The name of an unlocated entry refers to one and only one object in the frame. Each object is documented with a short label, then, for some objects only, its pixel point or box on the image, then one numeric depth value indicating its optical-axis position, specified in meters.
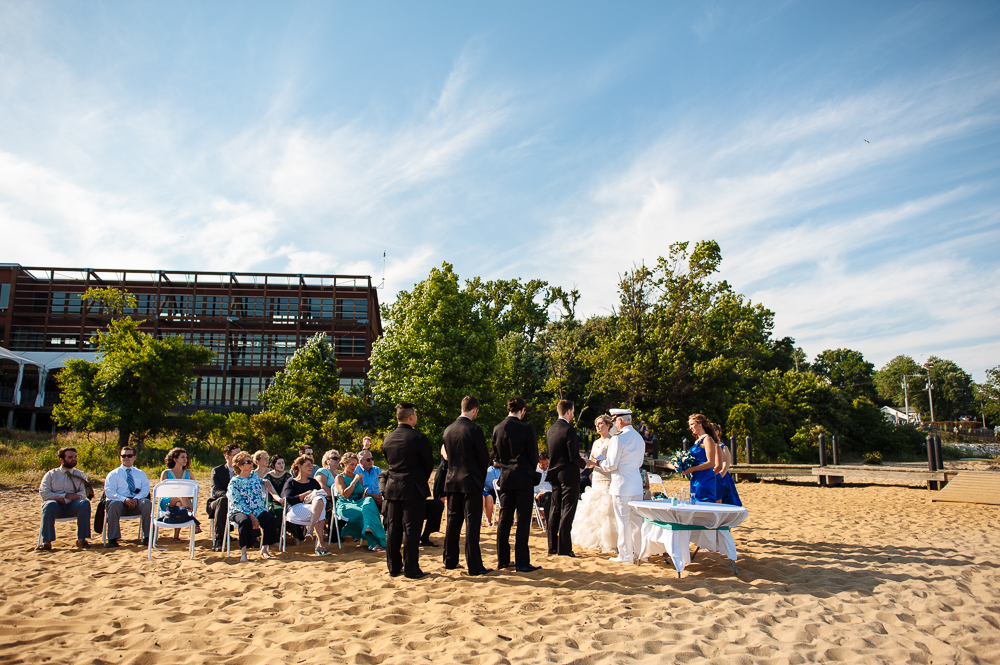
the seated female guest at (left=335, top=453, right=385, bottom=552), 7.70
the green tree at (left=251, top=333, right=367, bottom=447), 22.19
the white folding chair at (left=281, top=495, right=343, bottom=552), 7.45
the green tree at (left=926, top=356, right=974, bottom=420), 73.00
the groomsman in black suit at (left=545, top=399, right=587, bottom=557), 7.07
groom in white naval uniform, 6.75
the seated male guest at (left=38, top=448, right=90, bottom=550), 7.59
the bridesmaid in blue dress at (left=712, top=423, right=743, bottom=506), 6.90
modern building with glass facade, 42.03
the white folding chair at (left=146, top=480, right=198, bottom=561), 7.15
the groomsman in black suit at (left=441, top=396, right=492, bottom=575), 6.14
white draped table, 5.87
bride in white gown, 7.30
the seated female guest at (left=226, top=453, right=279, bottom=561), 7.26
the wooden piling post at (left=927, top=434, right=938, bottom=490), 16.52
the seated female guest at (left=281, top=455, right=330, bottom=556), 7.53
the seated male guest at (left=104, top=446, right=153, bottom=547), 7.79
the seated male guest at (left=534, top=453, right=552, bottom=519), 9.09
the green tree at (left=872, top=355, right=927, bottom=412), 78.75
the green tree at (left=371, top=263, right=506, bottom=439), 23.12
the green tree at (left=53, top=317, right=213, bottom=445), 20.34
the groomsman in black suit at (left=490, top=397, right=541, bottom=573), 6.35
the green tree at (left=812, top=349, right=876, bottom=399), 66.88
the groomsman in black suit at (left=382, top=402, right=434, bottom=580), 6.01
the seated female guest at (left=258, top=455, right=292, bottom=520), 7.80
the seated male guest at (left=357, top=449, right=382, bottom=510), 7.97
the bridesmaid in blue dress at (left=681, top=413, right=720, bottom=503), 6.73
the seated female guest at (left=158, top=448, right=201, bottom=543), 7.90
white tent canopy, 28.76
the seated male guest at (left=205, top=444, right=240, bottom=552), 7.79
